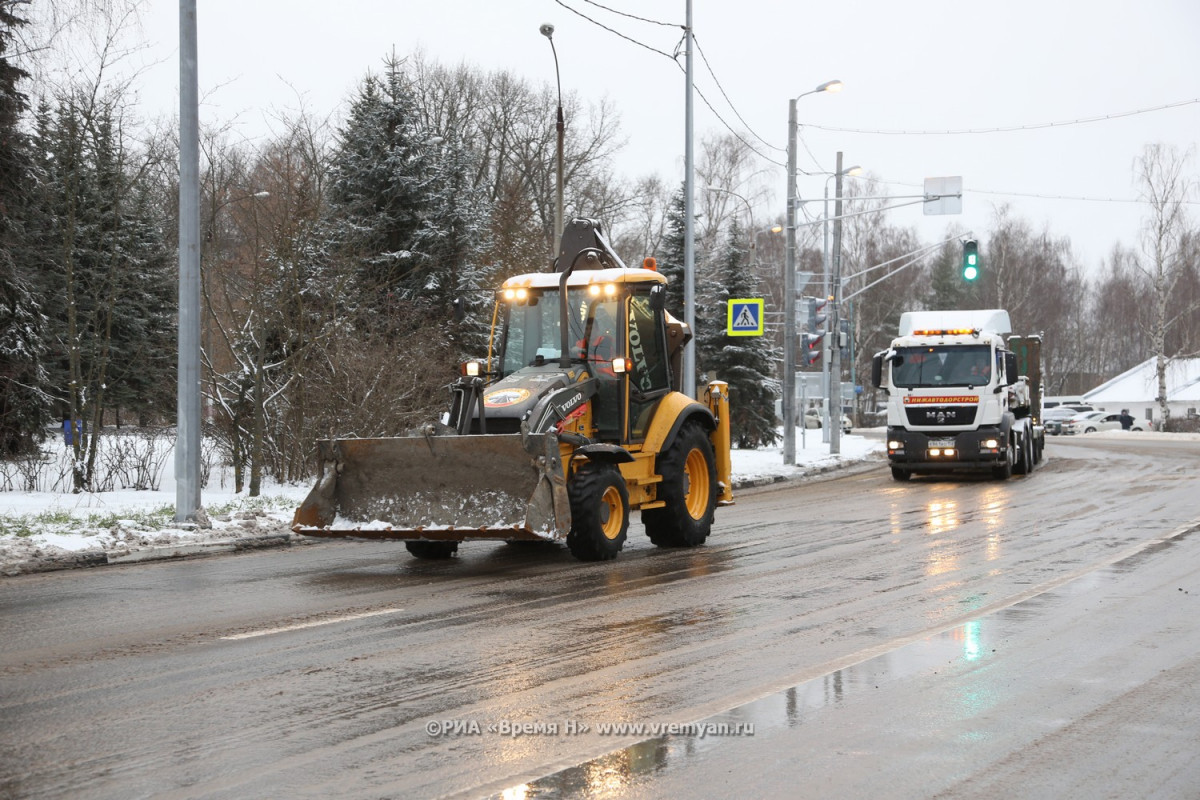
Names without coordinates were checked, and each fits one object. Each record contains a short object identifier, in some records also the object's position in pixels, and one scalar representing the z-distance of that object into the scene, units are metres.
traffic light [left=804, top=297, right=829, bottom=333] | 34.31
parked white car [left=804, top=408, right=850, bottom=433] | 70.00
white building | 84.50
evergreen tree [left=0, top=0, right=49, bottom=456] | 21.52
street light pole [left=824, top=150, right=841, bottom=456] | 35.66
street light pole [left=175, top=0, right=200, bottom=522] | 14.78
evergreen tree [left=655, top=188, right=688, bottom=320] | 42.66
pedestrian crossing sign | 28.00
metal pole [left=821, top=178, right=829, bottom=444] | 36.53
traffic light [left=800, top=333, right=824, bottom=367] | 34.00
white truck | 25.80
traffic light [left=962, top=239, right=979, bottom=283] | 33.44
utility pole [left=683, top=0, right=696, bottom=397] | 26.12
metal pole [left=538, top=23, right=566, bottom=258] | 22.23
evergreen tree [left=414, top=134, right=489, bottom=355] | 31.11
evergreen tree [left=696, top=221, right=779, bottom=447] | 41.88
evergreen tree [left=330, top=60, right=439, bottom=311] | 31.80
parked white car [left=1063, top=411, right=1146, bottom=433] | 72.94
